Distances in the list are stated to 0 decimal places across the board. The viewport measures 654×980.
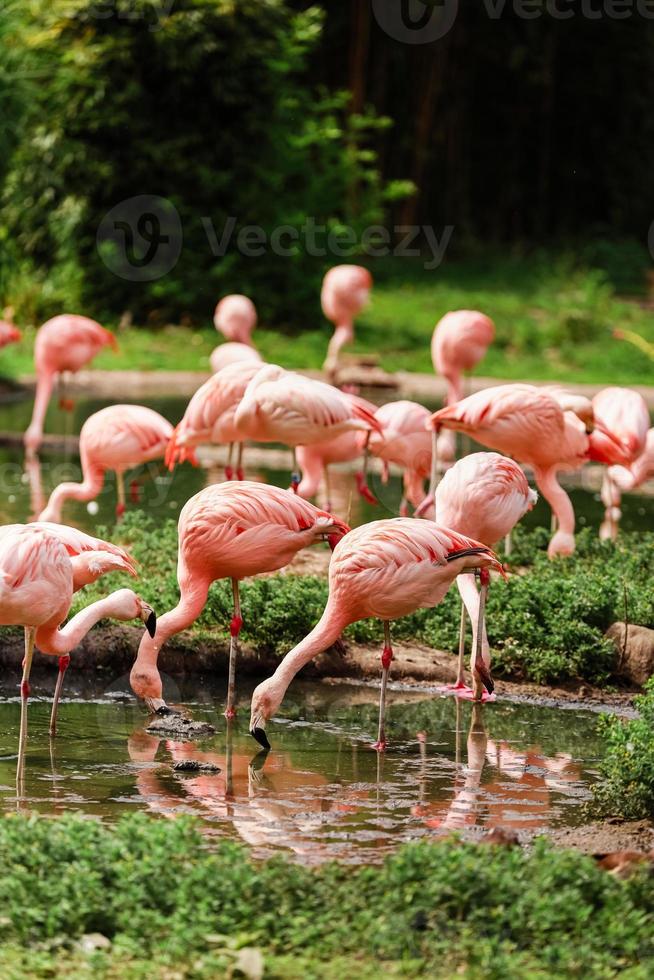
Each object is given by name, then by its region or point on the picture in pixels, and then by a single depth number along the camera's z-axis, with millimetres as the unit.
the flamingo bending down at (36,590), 10242
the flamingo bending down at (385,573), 11047
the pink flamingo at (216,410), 15953
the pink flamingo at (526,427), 14977
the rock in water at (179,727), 11555
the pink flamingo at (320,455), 17344
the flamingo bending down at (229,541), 11836
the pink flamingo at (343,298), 29094
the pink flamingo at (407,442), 17234
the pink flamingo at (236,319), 26766
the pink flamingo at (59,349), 22234
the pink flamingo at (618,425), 17469
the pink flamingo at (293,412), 15258
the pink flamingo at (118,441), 16844
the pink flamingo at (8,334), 25750
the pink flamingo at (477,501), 12766
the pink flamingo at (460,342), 20172
